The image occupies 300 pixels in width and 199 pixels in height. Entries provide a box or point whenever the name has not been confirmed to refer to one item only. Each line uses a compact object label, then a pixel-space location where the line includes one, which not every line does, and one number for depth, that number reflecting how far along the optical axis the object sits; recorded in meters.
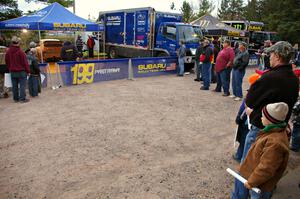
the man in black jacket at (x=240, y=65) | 8.34
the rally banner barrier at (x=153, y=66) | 12.57
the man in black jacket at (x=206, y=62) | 10.14
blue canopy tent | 12.55
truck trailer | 14.55
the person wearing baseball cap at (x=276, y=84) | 2.89
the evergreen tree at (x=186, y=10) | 45.18
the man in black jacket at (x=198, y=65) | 11.36
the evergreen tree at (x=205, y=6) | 58.56
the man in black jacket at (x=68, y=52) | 11.84
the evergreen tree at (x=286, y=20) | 36.75
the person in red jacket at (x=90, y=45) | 19.11
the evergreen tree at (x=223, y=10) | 67.62
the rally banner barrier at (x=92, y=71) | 10.48
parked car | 16.41
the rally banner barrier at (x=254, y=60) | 17.91
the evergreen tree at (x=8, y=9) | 18.98
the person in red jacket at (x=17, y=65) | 7.86
